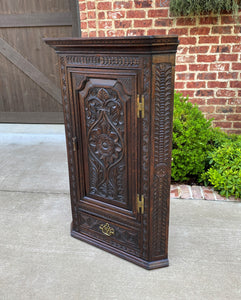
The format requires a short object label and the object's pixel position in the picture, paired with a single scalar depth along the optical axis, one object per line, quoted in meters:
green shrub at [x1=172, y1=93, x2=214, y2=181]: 2.94
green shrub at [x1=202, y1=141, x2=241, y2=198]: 2.76
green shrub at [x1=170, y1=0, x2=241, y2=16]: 3.21
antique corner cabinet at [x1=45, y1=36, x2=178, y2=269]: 1.58
